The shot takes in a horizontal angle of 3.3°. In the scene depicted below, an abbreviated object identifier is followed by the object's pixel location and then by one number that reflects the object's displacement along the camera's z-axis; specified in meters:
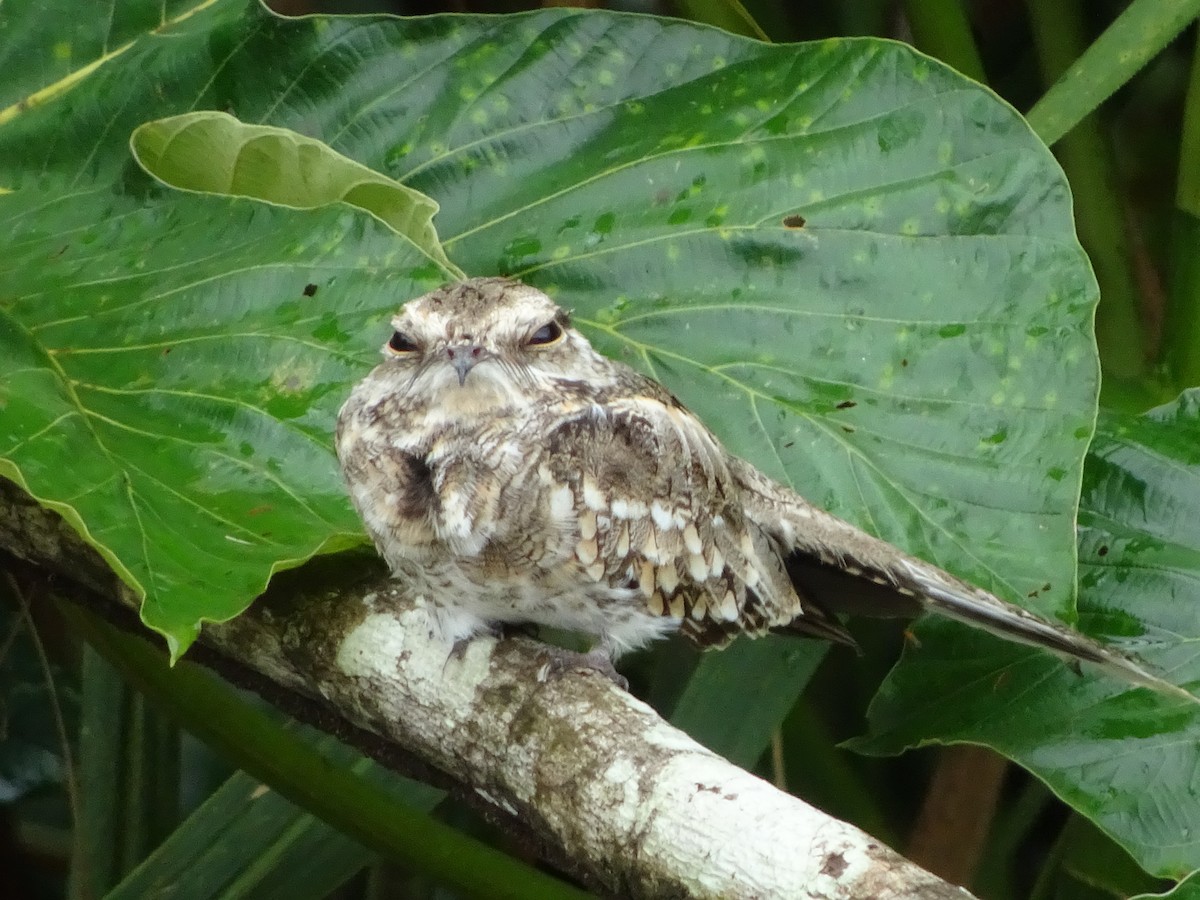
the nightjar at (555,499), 4.33
